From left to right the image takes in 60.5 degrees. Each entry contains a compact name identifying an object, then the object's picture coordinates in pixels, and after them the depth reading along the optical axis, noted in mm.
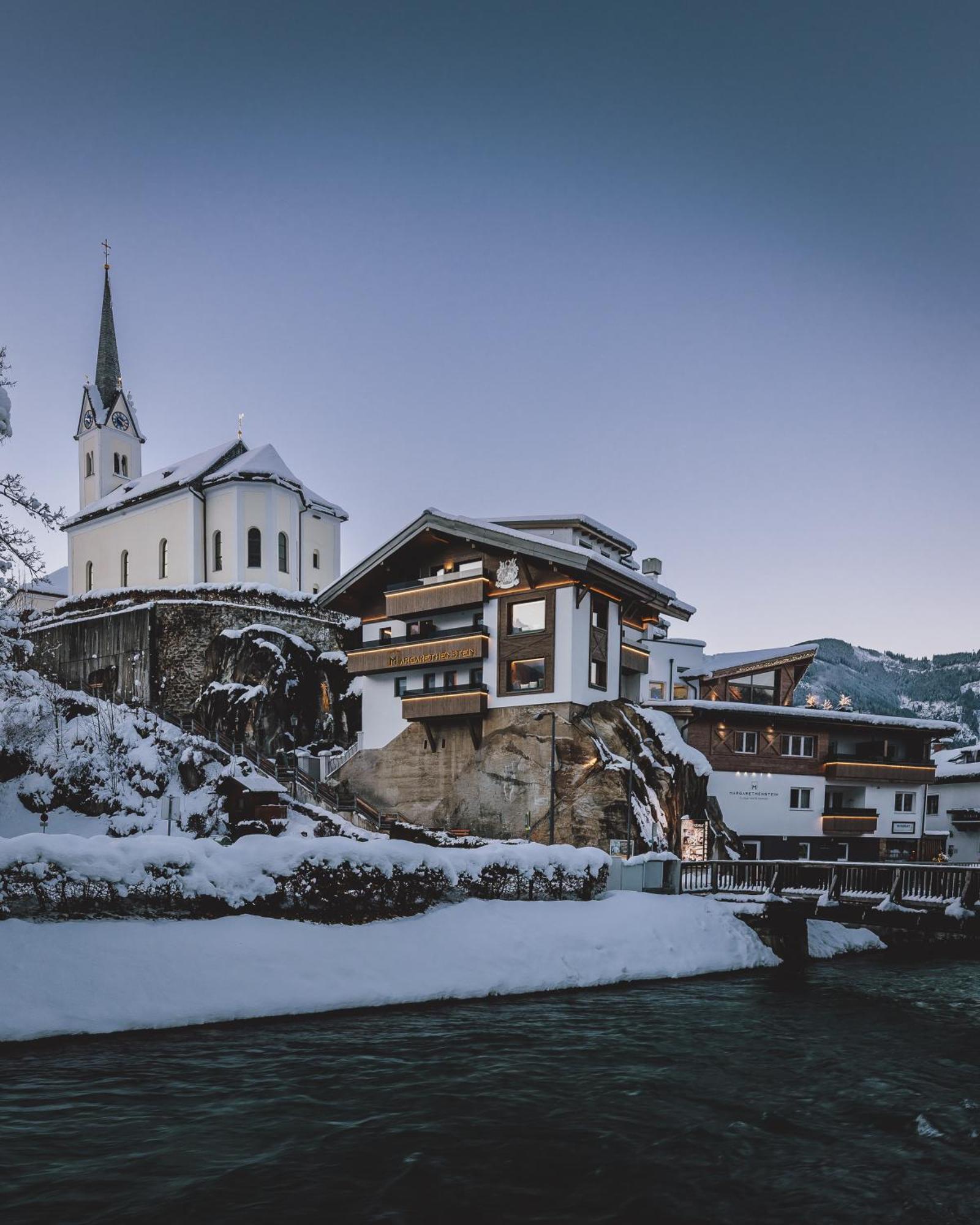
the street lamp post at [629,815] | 34375
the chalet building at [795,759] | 49969
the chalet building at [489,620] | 42531
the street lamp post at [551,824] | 35931
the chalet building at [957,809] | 64438
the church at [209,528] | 60812
